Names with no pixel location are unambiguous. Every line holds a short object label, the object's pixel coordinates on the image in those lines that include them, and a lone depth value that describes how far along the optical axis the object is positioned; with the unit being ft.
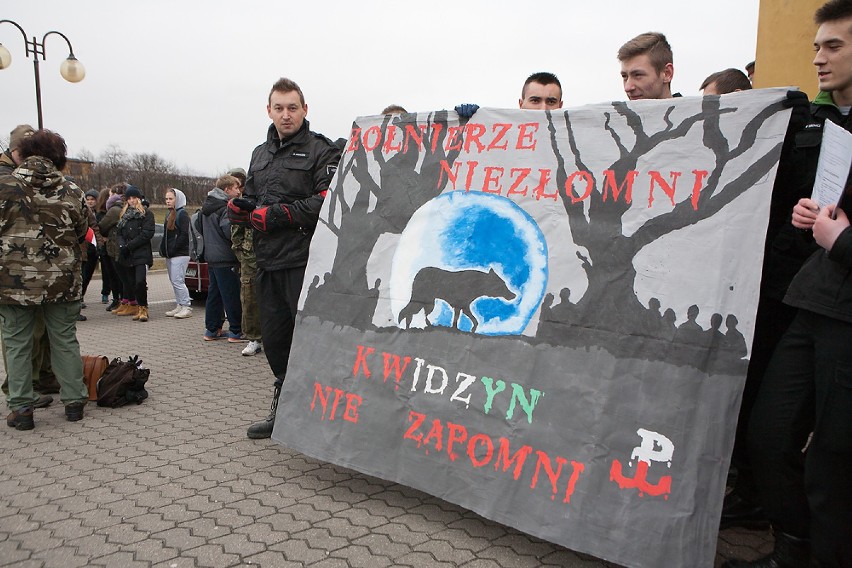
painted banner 7.51
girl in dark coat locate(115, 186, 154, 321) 27.12
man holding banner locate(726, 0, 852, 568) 6.83
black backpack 15.49
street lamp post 48.47
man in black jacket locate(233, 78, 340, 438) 12.58
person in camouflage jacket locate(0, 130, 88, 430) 13.60
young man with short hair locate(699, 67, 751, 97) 11.39
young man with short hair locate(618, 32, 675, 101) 11.57
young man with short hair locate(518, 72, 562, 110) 13.82
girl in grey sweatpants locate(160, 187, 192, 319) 27.37
